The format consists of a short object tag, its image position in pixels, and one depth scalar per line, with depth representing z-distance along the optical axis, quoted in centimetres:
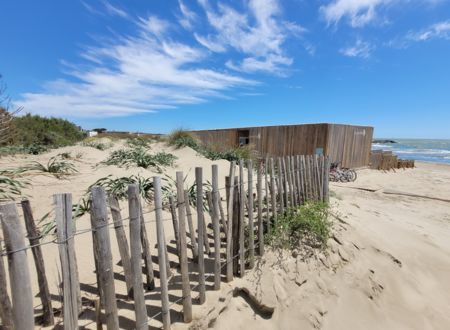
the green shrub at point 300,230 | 347
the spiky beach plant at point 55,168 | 552
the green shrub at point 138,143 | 1303
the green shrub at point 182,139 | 1248
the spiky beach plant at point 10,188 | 379
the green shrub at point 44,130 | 1671
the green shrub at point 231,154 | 1074
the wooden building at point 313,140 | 1228
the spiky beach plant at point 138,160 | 716
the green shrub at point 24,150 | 844
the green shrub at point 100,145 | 1229
